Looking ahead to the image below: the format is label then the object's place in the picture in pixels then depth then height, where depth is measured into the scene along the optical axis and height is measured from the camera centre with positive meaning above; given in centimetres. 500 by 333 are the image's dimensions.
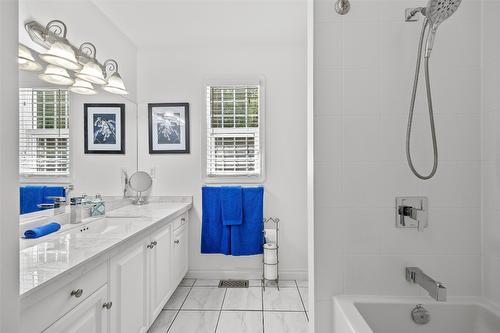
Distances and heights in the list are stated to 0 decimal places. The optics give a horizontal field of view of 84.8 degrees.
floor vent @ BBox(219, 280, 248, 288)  288 -127
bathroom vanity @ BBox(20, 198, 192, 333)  104 -54
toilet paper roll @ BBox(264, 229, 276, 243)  300 -77
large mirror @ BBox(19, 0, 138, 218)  170 +32
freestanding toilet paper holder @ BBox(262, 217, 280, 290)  288 -99
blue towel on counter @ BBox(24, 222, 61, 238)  150 -38
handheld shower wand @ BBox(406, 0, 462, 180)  98 +54
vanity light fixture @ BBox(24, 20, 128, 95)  181 +76
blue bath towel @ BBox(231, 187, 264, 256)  297 -68
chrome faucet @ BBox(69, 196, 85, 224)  195 -33
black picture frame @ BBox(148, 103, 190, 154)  311 +36
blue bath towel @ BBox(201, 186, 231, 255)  300 -66
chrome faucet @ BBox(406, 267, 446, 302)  102 -48
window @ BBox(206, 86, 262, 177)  309 +38
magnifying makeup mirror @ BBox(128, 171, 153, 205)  296 -20
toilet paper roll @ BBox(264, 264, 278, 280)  287 -113
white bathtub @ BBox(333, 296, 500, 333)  115 -64
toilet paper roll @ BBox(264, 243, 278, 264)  288 -94
